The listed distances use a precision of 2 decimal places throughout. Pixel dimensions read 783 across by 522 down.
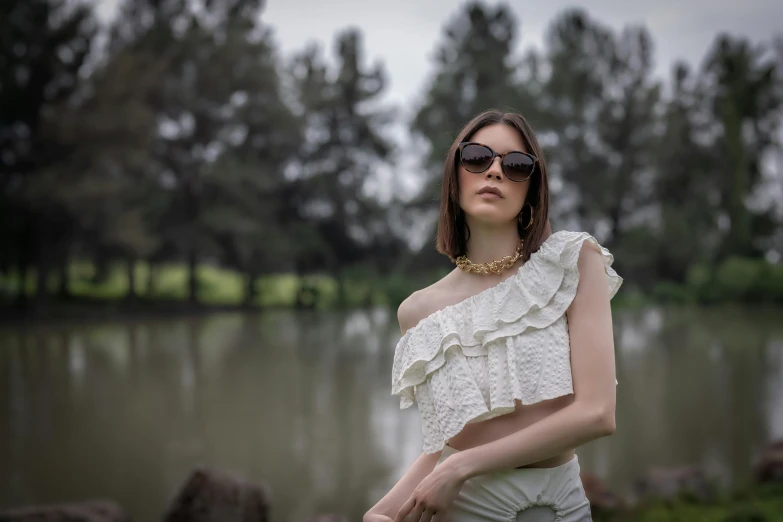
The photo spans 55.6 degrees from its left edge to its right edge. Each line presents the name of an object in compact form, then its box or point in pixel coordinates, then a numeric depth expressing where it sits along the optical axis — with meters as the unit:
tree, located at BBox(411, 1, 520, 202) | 18.91
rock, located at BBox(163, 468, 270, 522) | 4.10
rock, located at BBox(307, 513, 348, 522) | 4.57
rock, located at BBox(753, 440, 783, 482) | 5.74
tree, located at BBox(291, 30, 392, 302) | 24.72
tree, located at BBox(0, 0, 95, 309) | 17.58
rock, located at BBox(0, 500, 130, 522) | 4.16
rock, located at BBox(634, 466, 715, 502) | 5.53
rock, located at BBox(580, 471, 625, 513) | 5.00
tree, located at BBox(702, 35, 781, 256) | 15.72
